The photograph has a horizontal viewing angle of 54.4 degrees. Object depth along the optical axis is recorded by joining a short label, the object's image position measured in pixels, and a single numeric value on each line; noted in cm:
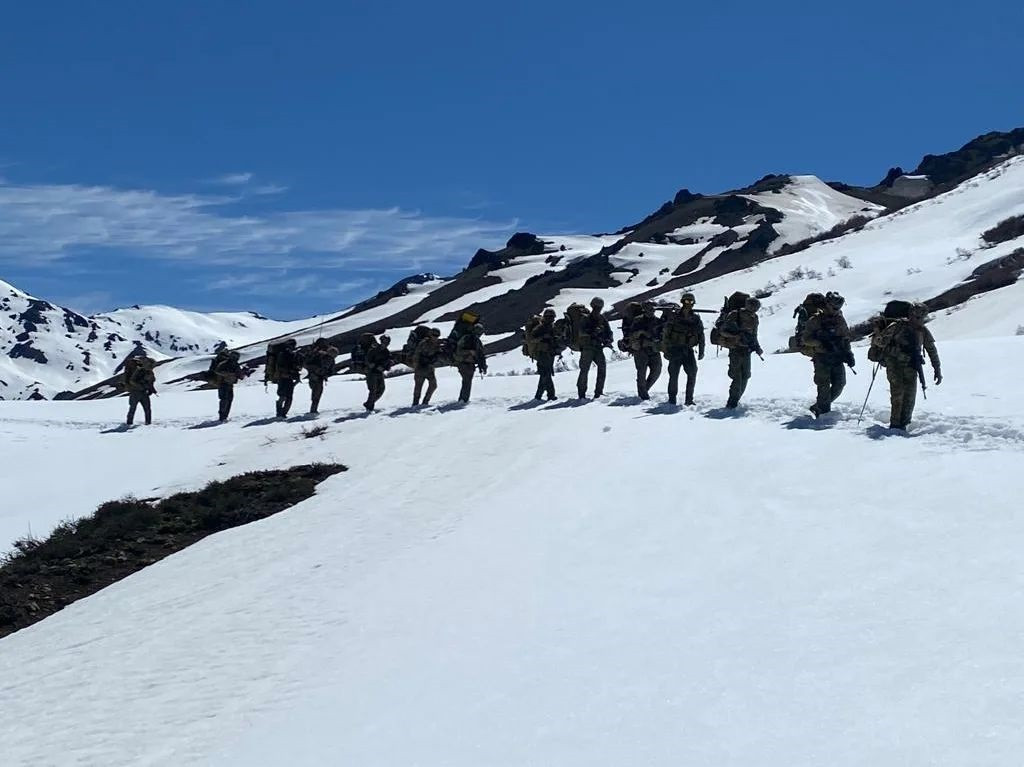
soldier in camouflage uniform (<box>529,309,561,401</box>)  2294
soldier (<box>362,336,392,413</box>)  2634
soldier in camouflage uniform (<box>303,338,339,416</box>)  2680
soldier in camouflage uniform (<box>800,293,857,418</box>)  1536
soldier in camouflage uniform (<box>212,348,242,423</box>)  2755
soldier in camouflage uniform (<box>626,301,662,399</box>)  2066
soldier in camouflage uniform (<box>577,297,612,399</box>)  2202
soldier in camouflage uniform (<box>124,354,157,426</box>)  2838
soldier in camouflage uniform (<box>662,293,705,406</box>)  1883
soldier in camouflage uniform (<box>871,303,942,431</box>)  1335
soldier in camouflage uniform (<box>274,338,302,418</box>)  2664
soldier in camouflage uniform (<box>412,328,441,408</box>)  2512
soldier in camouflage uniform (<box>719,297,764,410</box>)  1720
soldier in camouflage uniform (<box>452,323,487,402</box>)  2452
